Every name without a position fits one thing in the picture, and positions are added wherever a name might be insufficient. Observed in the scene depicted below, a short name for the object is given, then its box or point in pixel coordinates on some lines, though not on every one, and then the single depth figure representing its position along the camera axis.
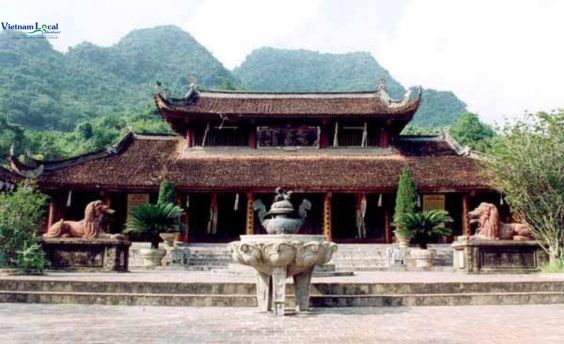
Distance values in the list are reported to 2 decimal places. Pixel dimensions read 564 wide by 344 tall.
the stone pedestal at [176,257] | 20.14
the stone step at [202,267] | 19.22
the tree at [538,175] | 14.45
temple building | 23.39
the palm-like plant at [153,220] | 19.50
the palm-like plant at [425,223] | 19.70
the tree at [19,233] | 13.00
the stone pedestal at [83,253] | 15.20
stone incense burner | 8.34
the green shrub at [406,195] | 21.88
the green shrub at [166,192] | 21.95
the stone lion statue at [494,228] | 15.89
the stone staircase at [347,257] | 19.97
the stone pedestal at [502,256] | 15.35
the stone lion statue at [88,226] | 15.86
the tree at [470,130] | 55.84
